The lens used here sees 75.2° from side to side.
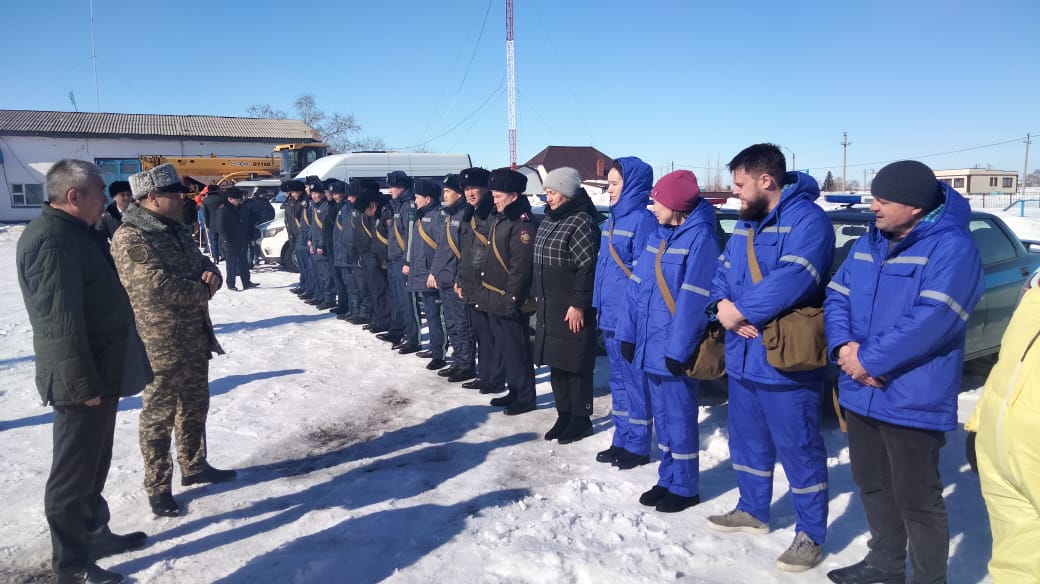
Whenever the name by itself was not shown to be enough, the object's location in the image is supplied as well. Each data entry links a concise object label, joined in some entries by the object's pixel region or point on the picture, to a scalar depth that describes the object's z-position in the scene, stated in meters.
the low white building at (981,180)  47.03
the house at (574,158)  50.84
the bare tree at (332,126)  60.75
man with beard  3.19
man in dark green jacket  3.11
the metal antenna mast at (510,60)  37.69
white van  18.98
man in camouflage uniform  3.97
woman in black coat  4.90
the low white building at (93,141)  36.00
